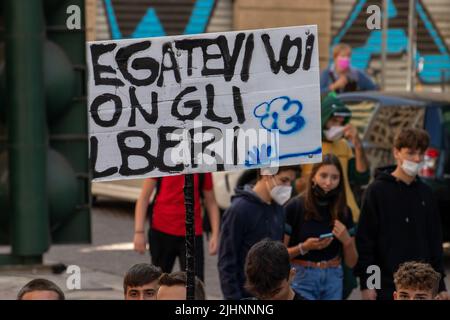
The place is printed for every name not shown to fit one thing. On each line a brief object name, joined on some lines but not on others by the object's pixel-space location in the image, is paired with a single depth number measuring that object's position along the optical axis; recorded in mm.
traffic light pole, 9033
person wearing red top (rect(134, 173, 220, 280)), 14722
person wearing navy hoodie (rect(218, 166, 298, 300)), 12343
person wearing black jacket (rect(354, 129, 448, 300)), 12826
